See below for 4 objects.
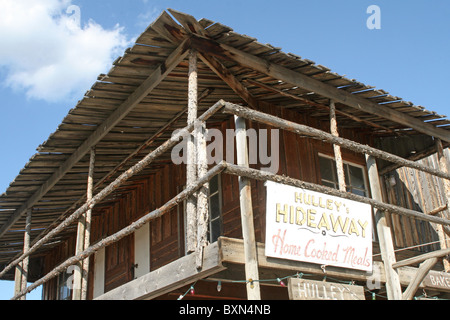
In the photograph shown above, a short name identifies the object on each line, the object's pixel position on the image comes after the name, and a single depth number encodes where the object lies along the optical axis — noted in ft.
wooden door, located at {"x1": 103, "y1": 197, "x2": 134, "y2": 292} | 36.94
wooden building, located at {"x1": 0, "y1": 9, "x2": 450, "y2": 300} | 19.26
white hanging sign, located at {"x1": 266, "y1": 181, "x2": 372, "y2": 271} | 18.28
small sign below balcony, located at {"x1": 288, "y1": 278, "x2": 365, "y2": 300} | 17.52
